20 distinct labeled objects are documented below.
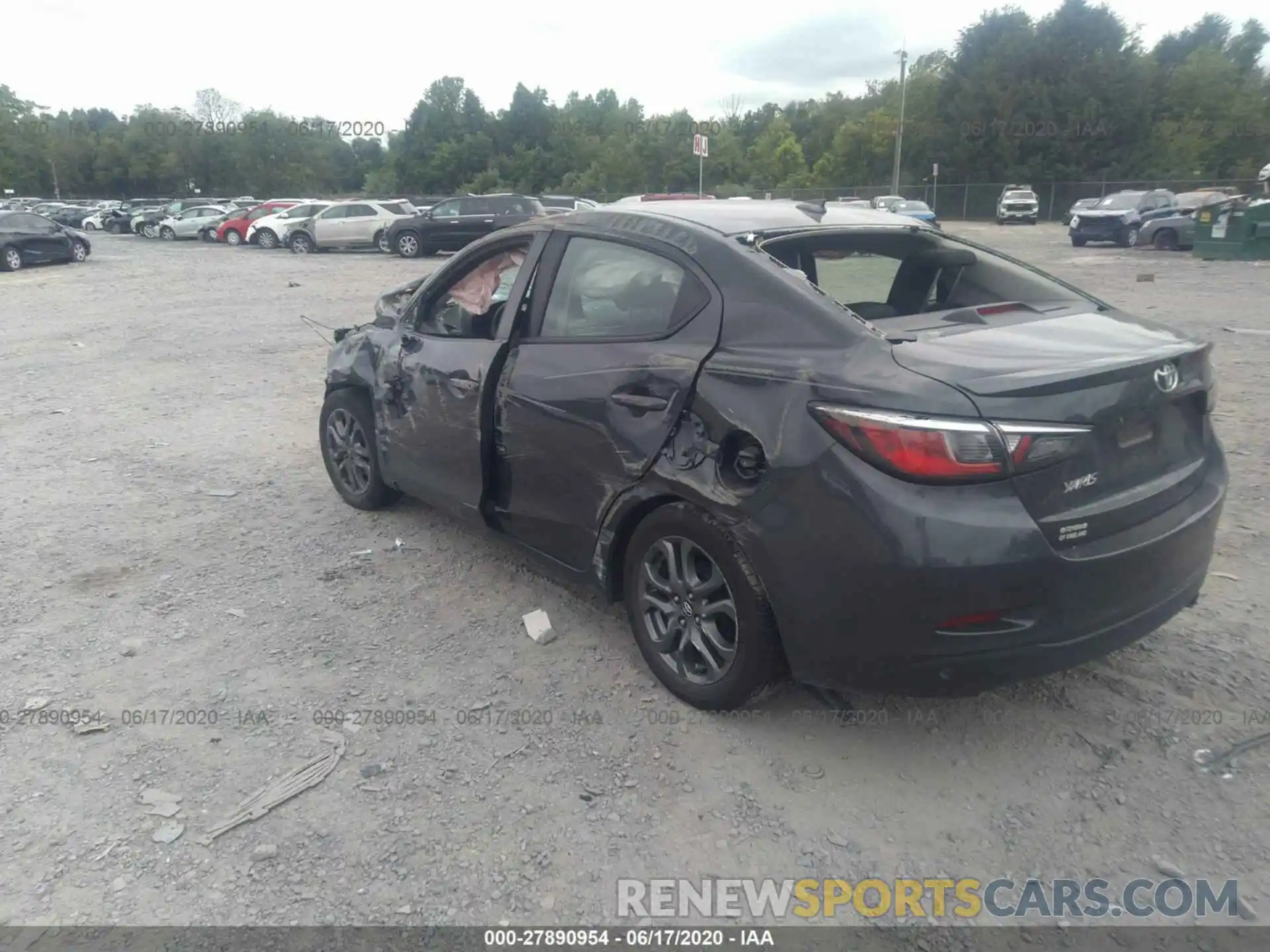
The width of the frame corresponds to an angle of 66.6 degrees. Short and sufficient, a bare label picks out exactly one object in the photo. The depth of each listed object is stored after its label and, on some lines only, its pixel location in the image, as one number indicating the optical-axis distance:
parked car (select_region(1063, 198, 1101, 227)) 29.06
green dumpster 19.62
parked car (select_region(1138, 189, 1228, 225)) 24.69
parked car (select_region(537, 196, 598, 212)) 29.75
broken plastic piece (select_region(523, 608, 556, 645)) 4.09
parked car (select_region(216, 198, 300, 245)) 35.59
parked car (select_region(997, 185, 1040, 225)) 46.91
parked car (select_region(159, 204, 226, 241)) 38.81
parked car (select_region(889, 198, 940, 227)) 33.02
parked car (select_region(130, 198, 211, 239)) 41.31
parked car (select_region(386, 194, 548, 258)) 27.02
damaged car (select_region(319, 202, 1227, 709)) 2.72
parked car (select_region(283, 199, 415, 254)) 30.58
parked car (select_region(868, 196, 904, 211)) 38.48
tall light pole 55.31
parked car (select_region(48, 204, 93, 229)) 48.88
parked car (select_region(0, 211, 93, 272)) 24.73
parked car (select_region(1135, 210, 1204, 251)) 23.30
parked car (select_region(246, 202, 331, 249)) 32.03
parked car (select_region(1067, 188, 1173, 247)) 26.27
